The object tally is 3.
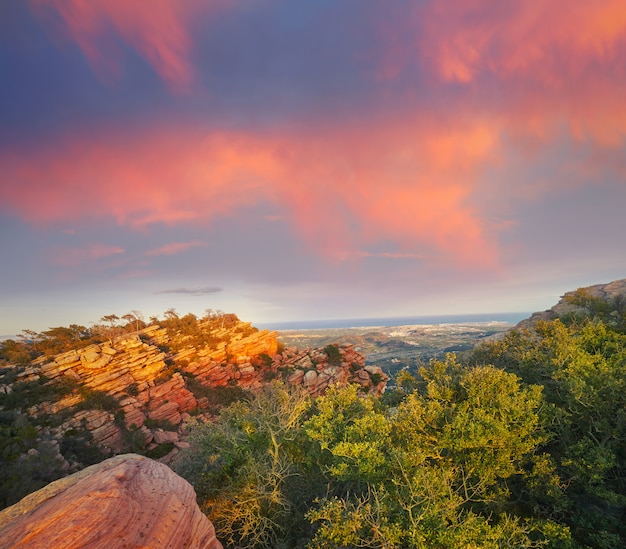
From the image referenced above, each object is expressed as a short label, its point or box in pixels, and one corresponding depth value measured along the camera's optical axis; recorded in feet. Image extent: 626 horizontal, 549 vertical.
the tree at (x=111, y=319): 182.91
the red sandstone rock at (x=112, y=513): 24.41
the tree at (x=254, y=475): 46.52
